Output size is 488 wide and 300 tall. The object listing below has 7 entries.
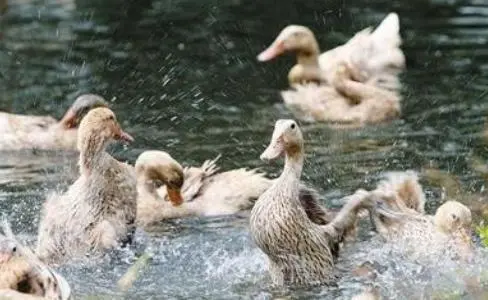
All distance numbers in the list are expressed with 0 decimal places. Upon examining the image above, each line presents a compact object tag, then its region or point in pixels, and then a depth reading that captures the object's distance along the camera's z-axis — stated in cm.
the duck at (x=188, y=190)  1975
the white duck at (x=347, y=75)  2450
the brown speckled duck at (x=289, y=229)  1616
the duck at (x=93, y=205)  1755
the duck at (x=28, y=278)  1220
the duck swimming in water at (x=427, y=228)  1647
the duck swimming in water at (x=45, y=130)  2320
